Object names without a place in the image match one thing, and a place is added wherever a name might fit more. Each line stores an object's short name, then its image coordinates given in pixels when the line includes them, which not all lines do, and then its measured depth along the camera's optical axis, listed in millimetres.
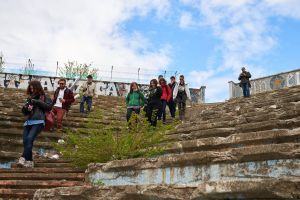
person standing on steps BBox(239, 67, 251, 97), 13977
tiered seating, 2467
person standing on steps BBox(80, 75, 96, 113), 11289
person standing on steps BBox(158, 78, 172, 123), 10148
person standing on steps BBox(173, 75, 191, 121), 11027
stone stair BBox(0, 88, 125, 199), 5383
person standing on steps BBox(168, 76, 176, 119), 10844
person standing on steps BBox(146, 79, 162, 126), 9555
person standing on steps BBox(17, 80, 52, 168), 6438
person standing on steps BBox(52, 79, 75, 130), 9367
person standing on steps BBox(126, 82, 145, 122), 9312
